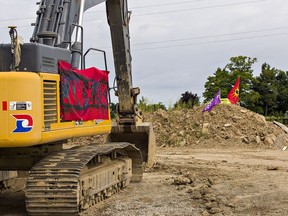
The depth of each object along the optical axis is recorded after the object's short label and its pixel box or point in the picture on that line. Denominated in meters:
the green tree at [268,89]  65.12
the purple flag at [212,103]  26.85
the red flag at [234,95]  34.36
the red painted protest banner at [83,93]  8.30
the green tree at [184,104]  30.36
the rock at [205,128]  25.23
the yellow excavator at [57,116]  7.45
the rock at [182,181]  11.48
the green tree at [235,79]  54.62
